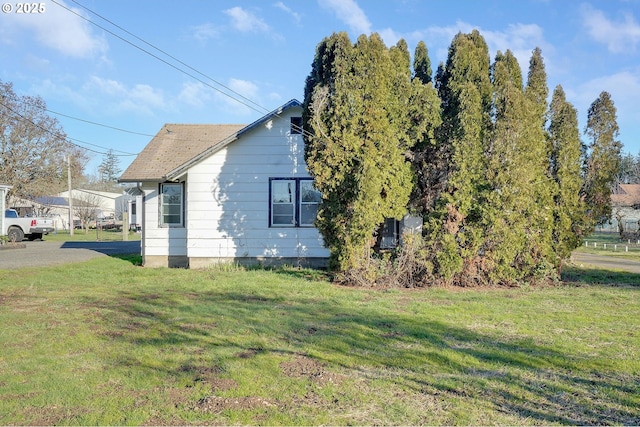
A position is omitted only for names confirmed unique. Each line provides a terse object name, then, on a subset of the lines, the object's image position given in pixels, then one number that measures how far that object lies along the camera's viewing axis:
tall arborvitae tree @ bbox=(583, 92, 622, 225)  13.41
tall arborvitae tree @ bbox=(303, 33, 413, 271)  10.77
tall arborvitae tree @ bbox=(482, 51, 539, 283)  10.84
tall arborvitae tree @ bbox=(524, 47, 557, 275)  11.12
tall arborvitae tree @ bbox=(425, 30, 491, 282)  10.84
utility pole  37.78
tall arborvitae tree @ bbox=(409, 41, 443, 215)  11.25
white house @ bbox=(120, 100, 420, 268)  14.12
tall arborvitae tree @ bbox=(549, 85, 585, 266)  11.99
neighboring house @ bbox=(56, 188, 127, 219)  57.19
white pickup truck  26.33
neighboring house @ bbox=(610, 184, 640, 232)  44.64
